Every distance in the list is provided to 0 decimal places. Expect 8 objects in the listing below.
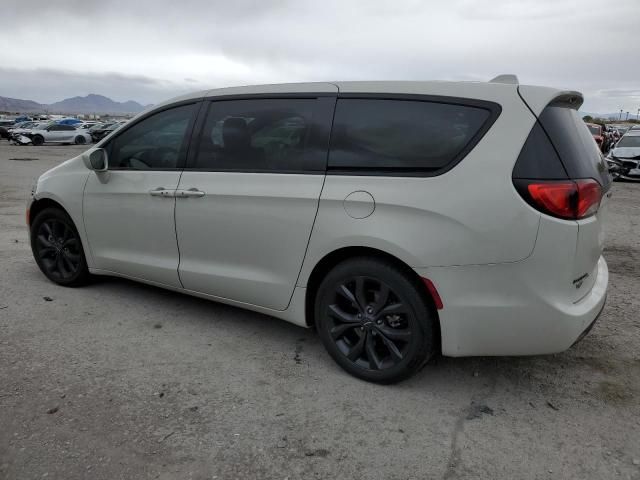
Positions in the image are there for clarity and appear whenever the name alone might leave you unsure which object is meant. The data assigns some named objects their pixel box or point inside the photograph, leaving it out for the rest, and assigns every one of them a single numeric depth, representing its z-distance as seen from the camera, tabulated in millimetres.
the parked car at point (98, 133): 35744
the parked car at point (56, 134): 33094
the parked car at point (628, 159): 14547
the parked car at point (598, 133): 20203
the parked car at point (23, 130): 32969
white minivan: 2605
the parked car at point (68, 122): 35109
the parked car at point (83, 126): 35725
